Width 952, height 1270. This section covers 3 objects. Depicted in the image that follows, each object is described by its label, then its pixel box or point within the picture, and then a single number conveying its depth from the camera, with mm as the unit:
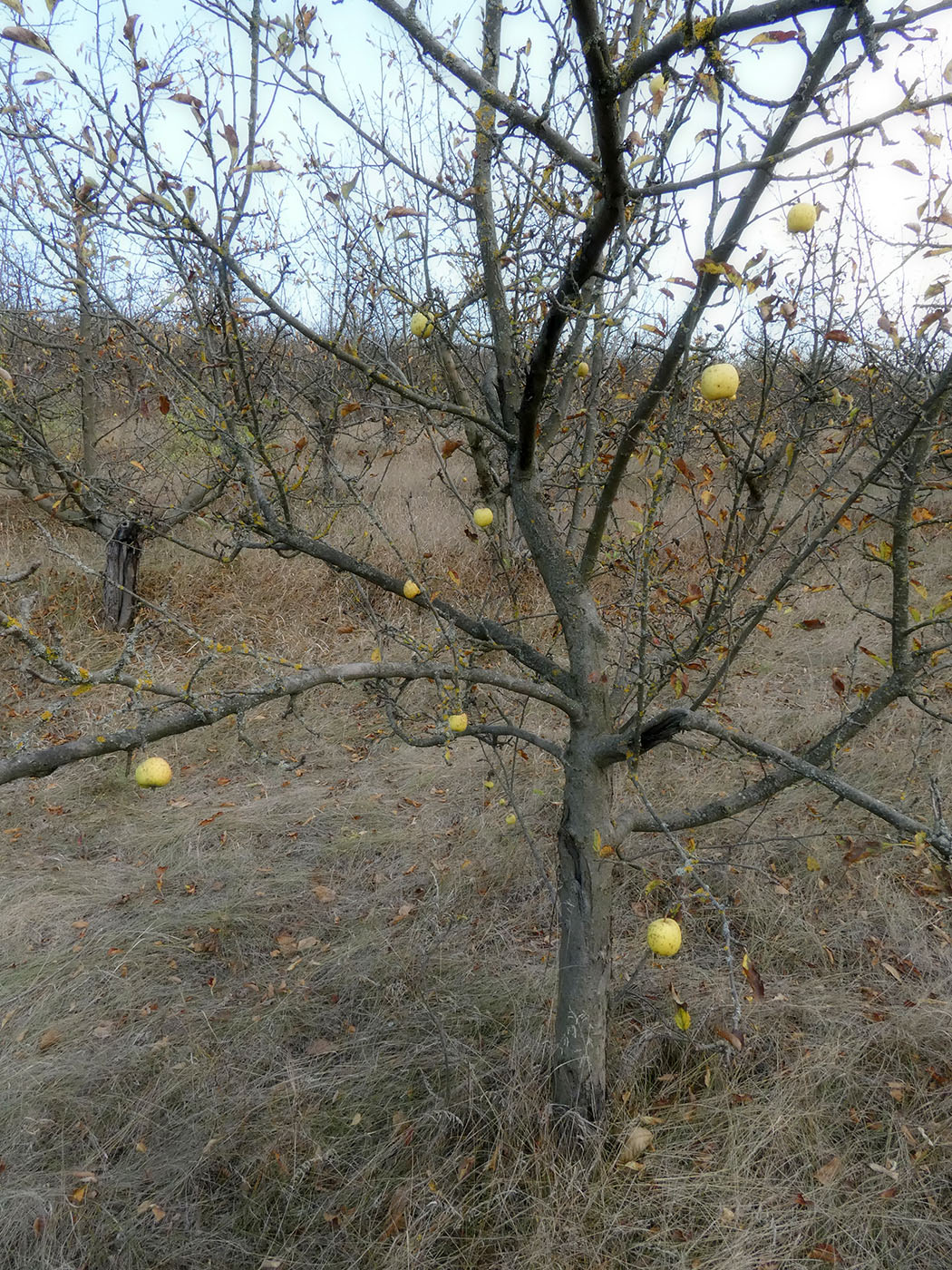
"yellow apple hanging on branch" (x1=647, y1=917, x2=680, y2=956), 1546
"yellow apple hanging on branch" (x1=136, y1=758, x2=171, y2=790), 1677
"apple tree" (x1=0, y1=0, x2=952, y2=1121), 1175
